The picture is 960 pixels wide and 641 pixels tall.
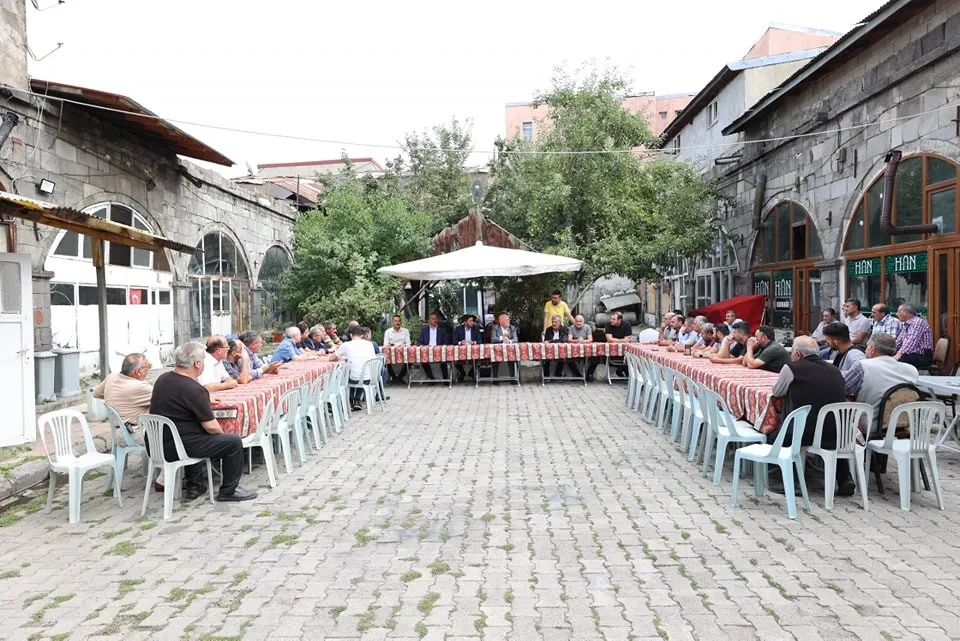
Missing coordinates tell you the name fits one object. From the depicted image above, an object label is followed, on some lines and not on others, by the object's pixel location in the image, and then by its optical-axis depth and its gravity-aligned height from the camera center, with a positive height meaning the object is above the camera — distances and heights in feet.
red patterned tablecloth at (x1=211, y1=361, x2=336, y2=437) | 18.92 -2.19
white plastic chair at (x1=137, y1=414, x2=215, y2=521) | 16.78 -3.12
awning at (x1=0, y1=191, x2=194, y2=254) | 20.81 +3.44
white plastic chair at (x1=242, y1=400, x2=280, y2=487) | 19.36 -3.18
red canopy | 46.12 +0.11
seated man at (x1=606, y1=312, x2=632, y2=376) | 42.52 -1.24
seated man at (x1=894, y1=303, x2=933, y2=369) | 29.07 -1.41
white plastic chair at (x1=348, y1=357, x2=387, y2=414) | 32.44 -2.74
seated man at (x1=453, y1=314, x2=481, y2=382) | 42.50 -0.90
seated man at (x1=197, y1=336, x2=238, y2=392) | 22.07 -1.47
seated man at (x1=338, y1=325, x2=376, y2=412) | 32.58 -1.52
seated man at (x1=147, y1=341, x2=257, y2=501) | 17.11 -2.24
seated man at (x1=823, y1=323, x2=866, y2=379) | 19.89 -0.81
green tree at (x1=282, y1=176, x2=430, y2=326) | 50.60 +4.79
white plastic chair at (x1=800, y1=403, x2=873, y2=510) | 16.69 -3.32
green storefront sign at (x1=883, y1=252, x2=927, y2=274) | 32.60 +2.04
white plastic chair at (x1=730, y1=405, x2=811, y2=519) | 16.33 -3.44
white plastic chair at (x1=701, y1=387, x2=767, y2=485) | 19.01 -3.26
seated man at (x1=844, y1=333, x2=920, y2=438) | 17.69 -1.69
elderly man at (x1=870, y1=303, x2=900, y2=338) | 30.37 -0.63
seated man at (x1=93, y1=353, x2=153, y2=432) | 18.67 -1.75
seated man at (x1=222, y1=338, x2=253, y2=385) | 24.35 -1.33
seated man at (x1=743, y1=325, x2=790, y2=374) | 24.48 -1.52
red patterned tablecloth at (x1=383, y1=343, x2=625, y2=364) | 40.98 -2.06
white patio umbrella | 40.34 +2.93
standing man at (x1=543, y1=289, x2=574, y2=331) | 43.60 +0.29
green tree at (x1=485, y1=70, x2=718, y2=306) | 50.75 +9.23
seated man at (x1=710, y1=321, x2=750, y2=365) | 27.09 -1.50
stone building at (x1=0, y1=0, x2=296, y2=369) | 32.50 +6.81
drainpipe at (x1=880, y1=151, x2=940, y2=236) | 33.53 +5.63
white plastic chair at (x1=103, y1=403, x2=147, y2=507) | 18.11 -3.12
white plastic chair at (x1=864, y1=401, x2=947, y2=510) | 16.42 -3.19
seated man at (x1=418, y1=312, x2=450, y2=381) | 42.39 -1.02
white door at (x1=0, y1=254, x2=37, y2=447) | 23.06 -0.79
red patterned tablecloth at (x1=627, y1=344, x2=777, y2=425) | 20.12 -2.28
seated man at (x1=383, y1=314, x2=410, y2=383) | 42.06 -0.98
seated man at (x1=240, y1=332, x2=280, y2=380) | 27.12 -1.00
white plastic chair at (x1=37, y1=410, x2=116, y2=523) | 16.60 -3.20
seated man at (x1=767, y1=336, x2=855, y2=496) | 16.99 -1.94
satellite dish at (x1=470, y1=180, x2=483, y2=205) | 53.83 +9.47
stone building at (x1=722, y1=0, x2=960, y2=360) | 30.55 +7.45
